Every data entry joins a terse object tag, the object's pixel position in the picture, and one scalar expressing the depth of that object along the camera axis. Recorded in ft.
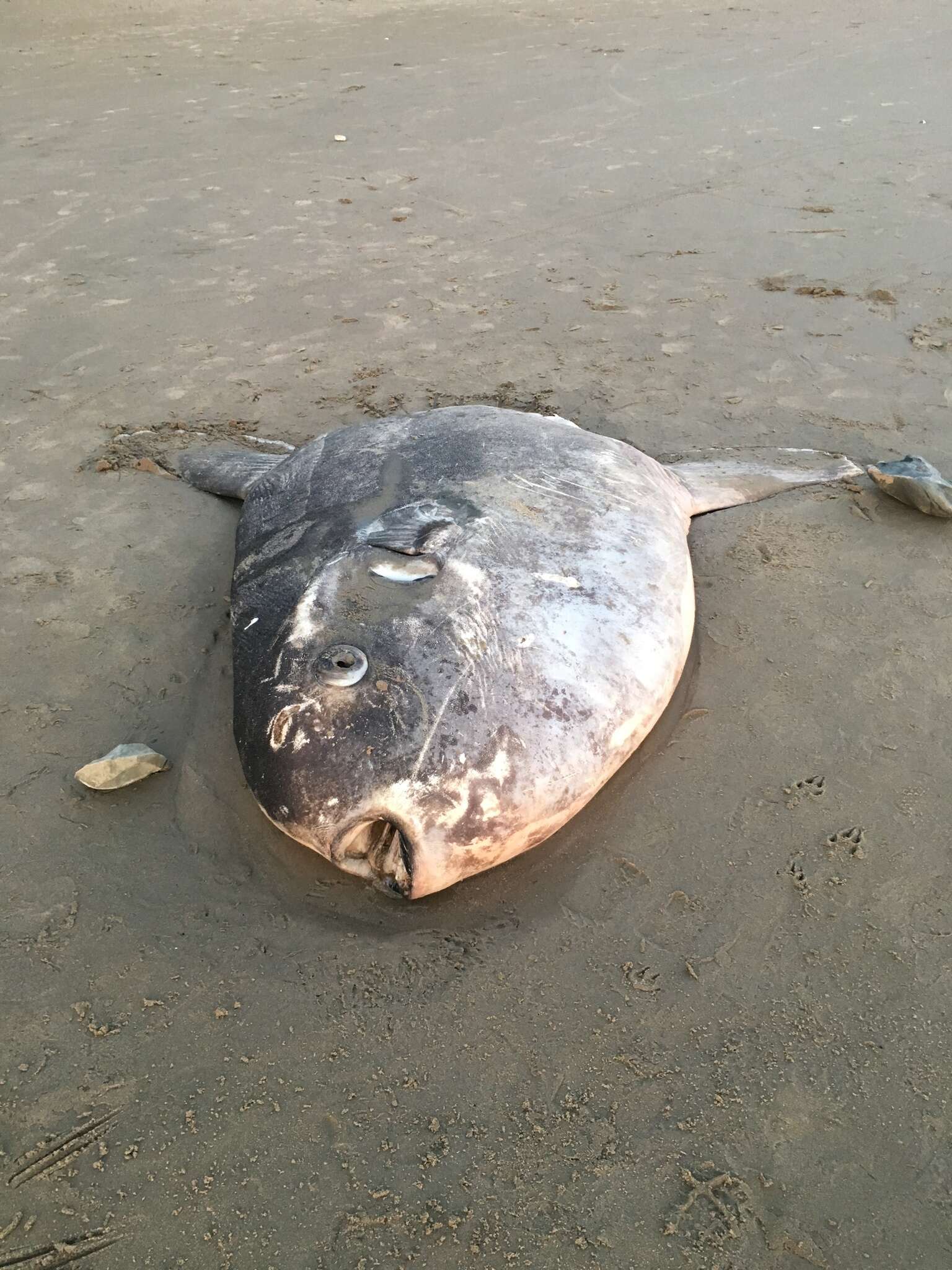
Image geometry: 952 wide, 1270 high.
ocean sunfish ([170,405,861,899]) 7.82
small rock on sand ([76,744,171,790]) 9.62
